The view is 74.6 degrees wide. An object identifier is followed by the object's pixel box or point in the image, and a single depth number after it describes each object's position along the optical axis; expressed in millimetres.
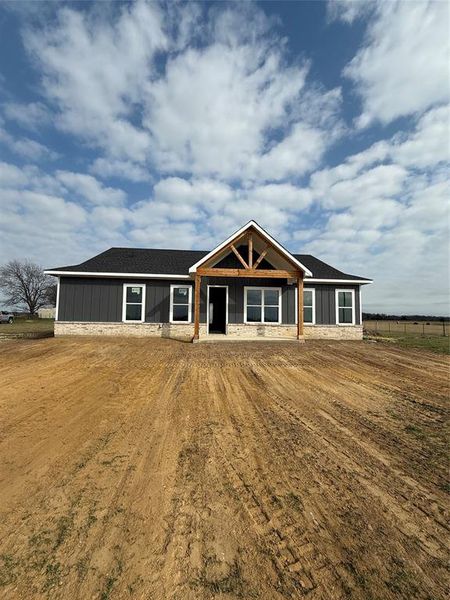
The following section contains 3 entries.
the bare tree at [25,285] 47312
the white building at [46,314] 43881
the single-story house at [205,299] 14961
